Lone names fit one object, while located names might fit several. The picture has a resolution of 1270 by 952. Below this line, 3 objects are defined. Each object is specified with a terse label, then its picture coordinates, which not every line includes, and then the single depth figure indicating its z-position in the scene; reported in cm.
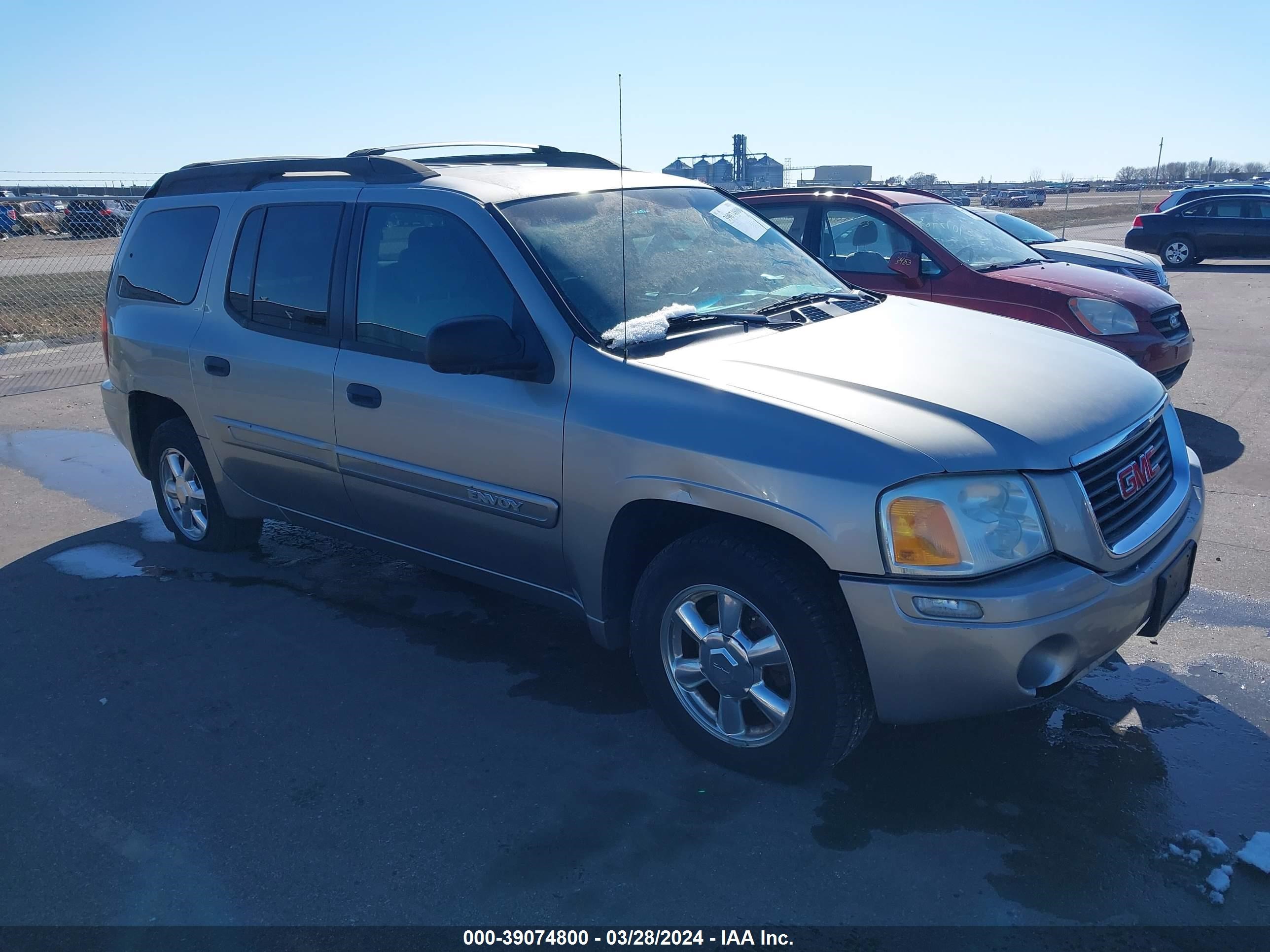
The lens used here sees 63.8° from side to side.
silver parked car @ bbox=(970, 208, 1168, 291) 1045
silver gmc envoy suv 280
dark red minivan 728
